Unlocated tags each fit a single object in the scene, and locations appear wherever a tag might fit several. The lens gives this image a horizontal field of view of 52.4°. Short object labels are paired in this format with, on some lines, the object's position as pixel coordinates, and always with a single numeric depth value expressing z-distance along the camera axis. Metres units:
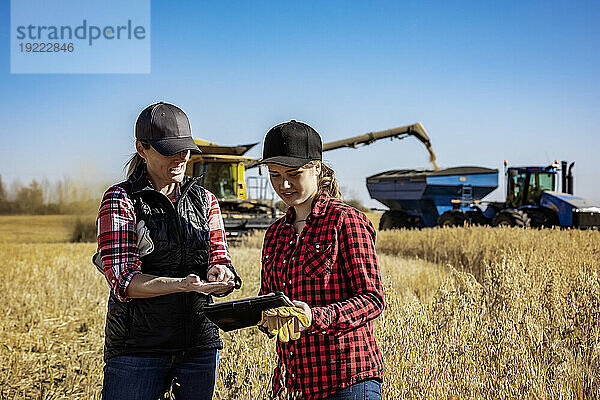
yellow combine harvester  17.69
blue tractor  16.34
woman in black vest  2.14
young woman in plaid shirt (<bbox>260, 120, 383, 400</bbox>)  2.01
